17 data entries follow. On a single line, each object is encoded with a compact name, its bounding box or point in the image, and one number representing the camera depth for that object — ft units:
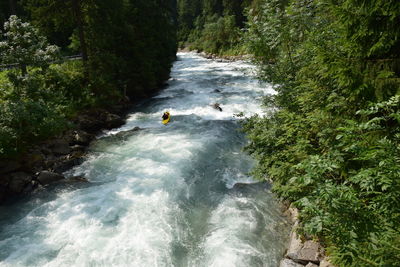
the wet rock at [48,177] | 36.32
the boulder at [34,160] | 37.93
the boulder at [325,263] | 18.83
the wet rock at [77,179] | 36.84
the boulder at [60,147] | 43.37
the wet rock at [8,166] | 35.42
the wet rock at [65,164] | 39.88
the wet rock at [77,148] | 45.53
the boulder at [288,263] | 20.75
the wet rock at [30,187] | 34.78
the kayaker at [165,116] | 59.16
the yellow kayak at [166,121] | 59.10
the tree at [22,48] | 37.42
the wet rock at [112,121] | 57.55
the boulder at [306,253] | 20.44
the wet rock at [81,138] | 48.01
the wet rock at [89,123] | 53.67
